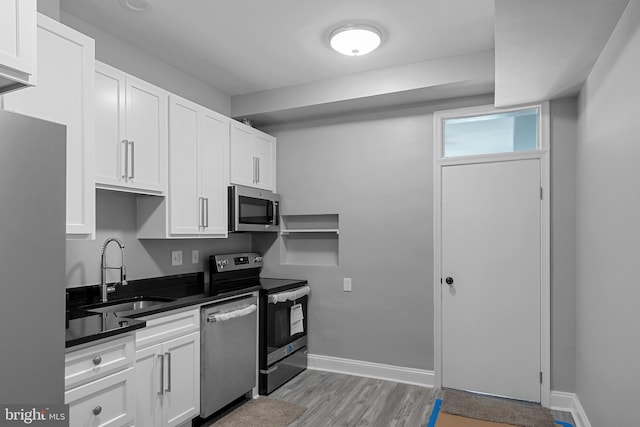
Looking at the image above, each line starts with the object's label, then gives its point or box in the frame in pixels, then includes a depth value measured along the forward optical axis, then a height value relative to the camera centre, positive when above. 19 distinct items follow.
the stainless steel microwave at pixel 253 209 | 3.57 +0.06
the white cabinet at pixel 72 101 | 1.94 +0.56
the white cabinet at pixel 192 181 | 2.97 +0.27
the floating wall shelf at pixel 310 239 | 4.23 -0.26
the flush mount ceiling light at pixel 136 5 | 2.49 +1.32
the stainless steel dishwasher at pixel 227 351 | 2.83 -1.03
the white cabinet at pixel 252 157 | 3.67 +0.57
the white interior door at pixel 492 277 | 3.29 -0.52
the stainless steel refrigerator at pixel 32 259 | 1.24 -0.14
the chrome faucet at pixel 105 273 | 2.68 -0.39
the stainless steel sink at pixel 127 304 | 2.64 -0.62
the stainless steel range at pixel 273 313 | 3.44 -0.90
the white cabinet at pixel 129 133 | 2.46 +0.54
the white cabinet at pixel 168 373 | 2.38 -0.99
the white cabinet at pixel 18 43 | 1.52 +0.66
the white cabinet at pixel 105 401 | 1.85 -0.91
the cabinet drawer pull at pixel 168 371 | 2.53 -0.98
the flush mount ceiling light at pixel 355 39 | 2.80 +1.26
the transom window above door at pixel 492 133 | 3.41 +0.72
